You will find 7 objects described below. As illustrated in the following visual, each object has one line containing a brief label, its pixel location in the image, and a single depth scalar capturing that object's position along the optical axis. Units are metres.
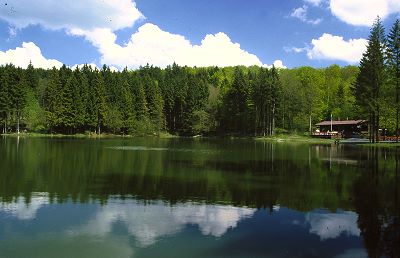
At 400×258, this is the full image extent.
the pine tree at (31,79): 148.40
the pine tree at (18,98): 112.12
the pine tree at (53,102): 113.25
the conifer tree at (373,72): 67.81
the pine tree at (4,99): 109.69
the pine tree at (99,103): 117.60
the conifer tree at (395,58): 65.44
